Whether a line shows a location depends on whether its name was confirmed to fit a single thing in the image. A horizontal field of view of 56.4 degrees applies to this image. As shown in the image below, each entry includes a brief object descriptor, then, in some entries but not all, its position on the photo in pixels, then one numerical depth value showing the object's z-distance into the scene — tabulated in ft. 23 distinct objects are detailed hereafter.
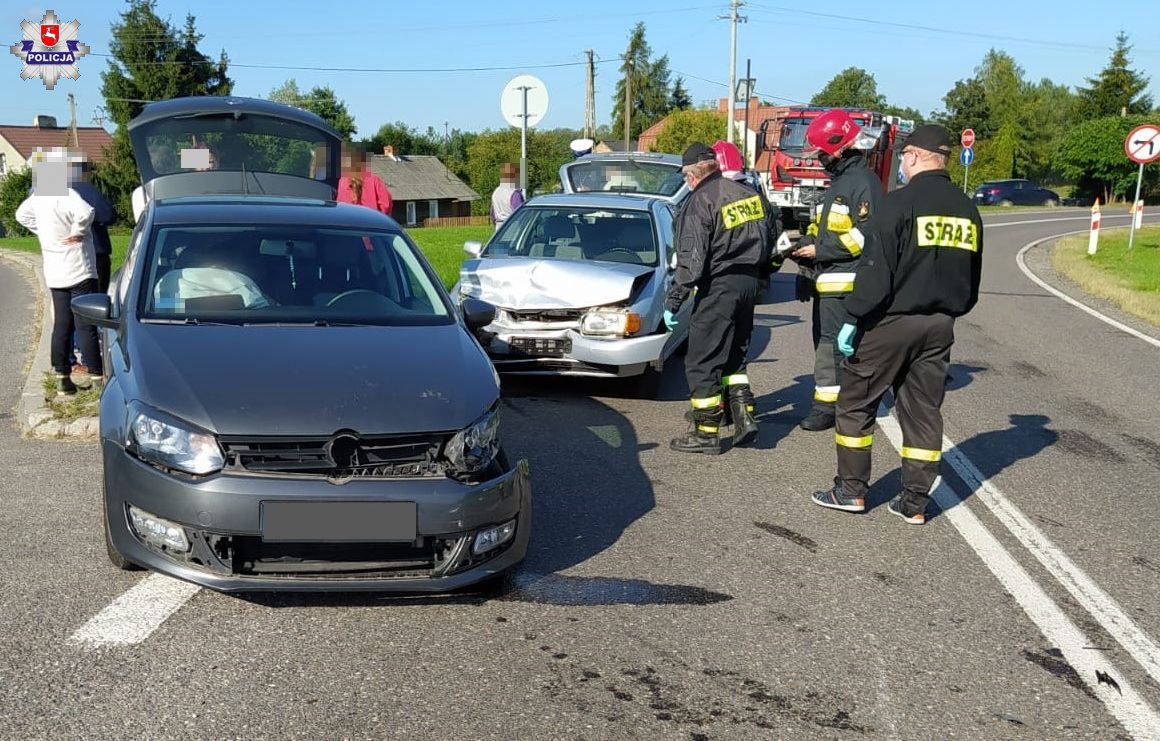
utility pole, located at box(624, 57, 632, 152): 204.74
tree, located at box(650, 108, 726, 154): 206.28
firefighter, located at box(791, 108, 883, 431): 22.57
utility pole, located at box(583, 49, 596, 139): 186.19
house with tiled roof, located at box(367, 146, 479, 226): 287.28
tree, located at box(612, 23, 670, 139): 360.07
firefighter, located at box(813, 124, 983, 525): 17.47
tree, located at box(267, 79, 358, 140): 291.17
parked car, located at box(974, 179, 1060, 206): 185.57
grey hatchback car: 12.92
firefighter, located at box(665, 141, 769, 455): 22.27
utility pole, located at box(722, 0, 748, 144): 142.80
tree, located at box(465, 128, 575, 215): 249.55
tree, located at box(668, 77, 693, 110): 372.58
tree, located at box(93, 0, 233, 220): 202.80
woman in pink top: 36.32
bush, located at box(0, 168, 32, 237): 200.95
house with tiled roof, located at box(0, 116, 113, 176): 263.49
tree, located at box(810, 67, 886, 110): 397.80
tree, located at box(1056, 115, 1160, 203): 179.32
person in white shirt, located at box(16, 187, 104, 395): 25.73
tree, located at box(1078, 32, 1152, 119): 230.68
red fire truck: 82.33
